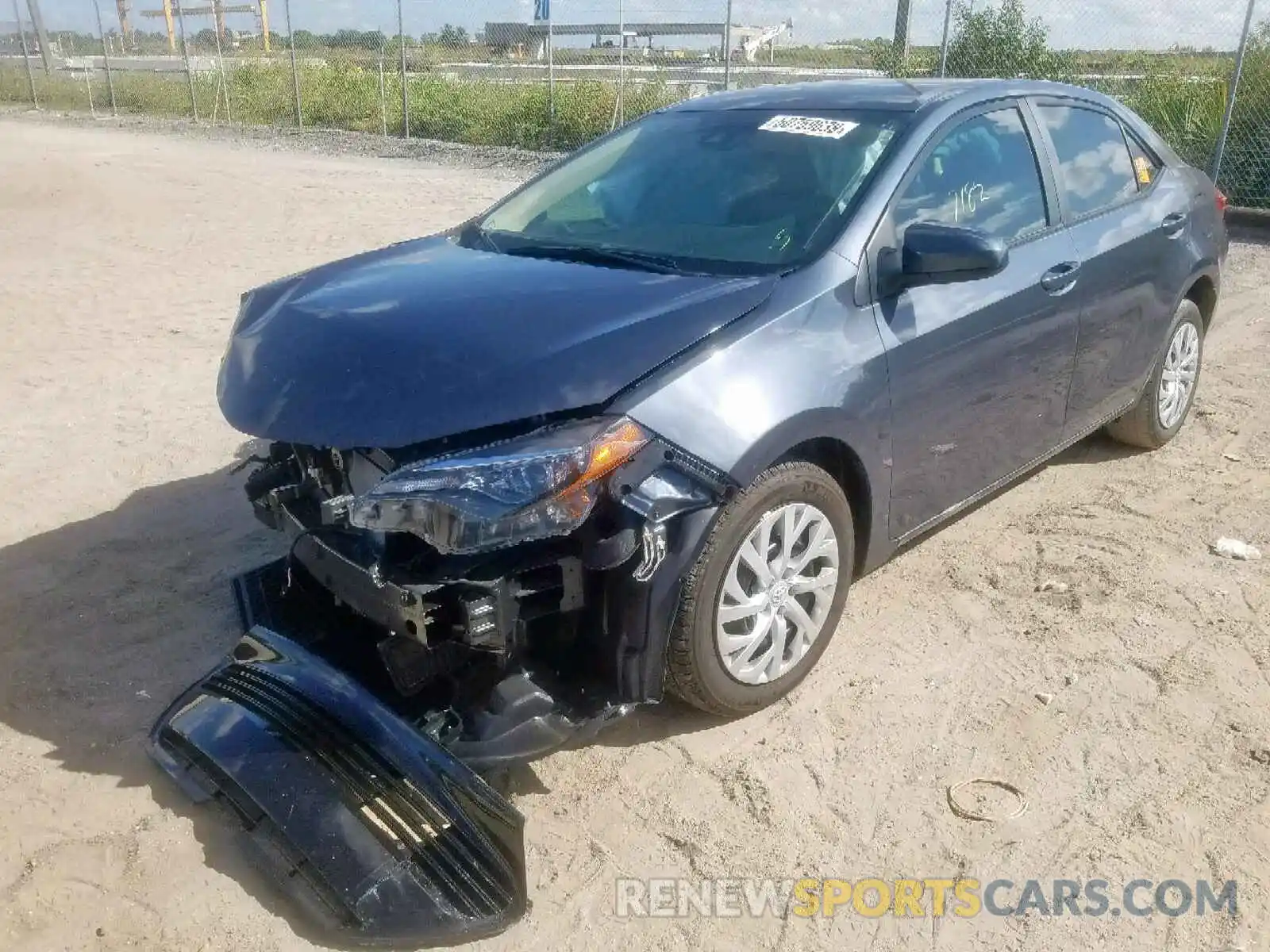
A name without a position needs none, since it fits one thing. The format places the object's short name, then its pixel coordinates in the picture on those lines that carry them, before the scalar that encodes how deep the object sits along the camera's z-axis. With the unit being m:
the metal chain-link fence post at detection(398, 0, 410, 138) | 19.09
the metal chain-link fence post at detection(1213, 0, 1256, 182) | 10.88
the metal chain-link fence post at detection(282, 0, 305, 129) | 21.31
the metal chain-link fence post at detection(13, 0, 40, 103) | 28.58
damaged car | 2.62
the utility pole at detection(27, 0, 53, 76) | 31.16
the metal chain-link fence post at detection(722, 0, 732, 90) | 14.82
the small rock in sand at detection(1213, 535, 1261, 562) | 4.26
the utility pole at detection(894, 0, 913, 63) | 13.46
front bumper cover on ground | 2.50
